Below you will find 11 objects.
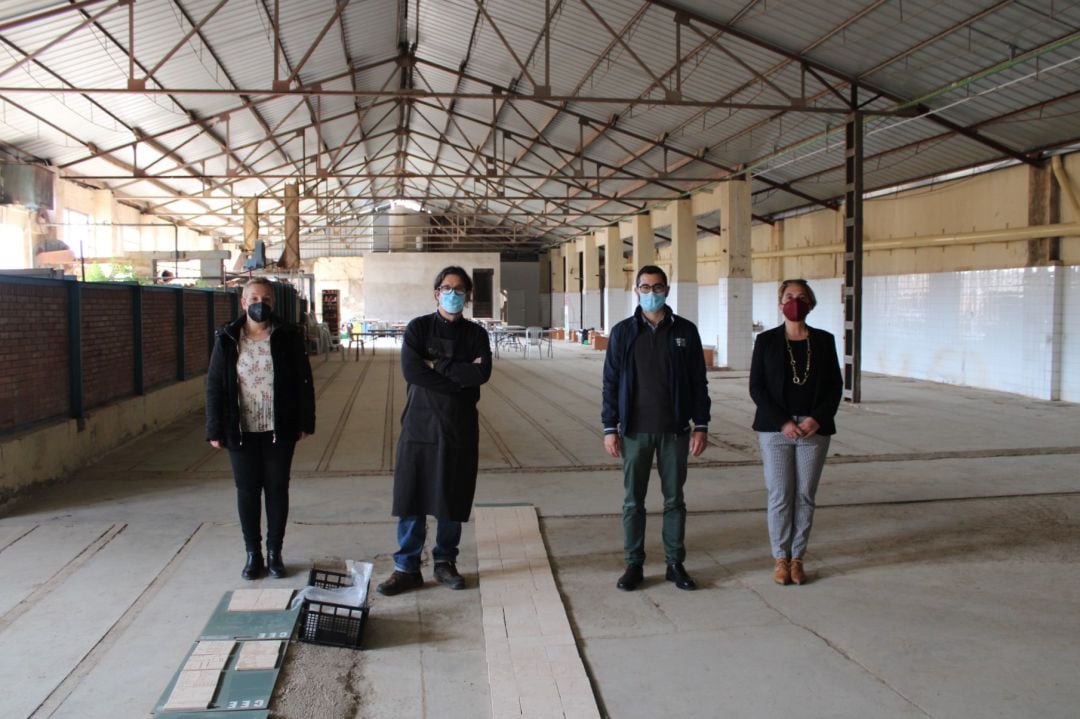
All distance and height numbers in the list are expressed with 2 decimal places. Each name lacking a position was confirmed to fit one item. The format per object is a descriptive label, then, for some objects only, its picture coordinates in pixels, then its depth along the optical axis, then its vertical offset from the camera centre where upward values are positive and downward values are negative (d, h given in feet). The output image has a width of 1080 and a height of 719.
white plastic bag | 12.07 -4.19
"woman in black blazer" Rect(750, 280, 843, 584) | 13.64 -1.56
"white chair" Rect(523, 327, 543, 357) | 80.53 -1.29
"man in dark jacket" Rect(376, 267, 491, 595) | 13.32 -1.70
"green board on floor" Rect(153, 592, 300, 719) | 9.52 -4.52
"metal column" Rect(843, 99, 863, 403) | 39.91 +3.78
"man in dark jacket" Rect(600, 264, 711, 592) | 13.50 -1.38
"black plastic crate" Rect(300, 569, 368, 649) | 11.40 -4.32
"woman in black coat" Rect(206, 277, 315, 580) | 13.82 -1.41
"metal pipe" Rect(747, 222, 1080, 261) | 39.86 +4.92
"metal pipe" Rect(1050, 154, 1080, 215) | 39.88 +7.12
